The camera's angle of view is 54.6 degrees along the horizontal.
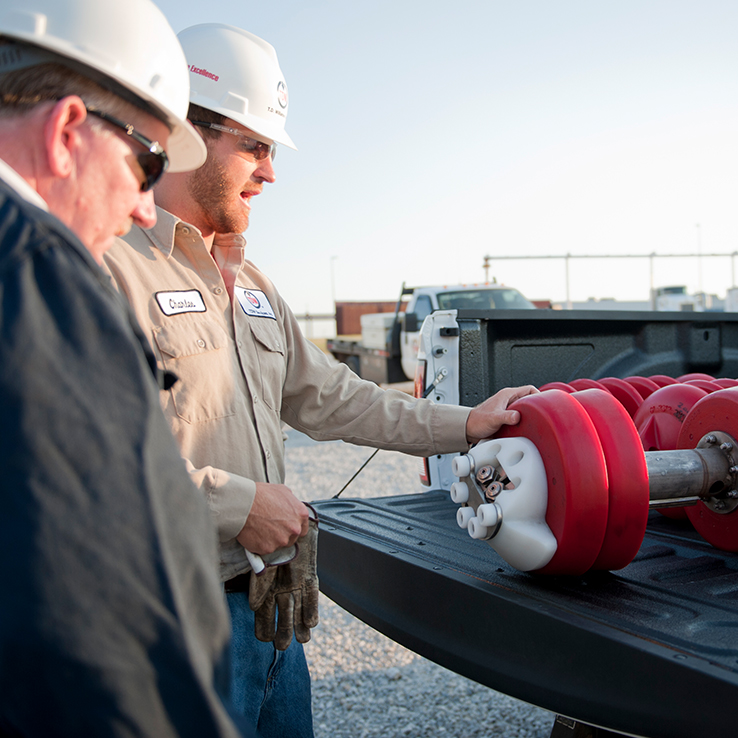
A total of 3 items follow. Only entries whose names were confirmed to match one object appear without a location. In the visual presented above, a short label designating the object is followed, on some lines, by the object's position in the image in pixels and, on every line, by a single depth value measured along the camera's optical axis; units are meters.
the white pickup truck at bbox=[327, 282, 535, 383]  12.20
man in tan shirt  2.00
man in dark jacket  0.72
